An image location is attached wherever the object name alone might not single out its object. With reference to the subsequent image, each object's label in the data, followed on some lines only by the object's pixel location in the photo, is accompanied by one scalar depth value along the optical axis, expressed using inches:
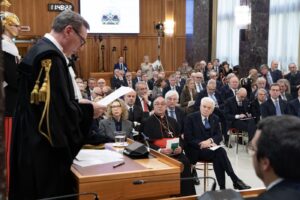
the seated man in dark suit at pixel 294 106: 305.7
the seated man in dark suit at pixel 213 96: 320.2
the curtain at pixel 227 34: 606.0
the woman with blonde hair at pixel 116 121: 216.8
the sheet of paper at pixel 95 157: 102.6
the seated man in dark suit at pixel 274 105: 305.4
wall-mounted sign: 617.6
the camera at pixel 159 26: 653.9
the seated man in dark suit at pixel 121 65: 604.7
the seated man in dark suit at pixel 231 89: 366.9
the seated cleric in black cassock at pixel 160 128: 217.3
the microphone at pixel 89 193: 83.4
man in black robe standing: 93.4
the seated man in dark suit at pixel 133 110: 282.2
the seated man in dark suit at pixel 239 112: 314.5
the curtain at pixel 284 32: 511.5
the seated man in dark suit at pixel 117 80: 485.4
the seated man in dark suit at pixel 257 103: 316.8
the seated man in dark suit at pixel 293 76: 442.9
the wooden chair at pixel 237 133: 317.4
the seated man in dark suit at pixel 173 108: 271.4
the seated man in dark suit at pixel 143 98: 319.3
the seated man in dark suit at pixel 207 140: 222.8
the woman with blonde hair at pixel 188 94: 371.6
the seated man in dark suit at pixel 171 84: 419.8
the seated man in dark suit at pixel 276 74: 456.8
